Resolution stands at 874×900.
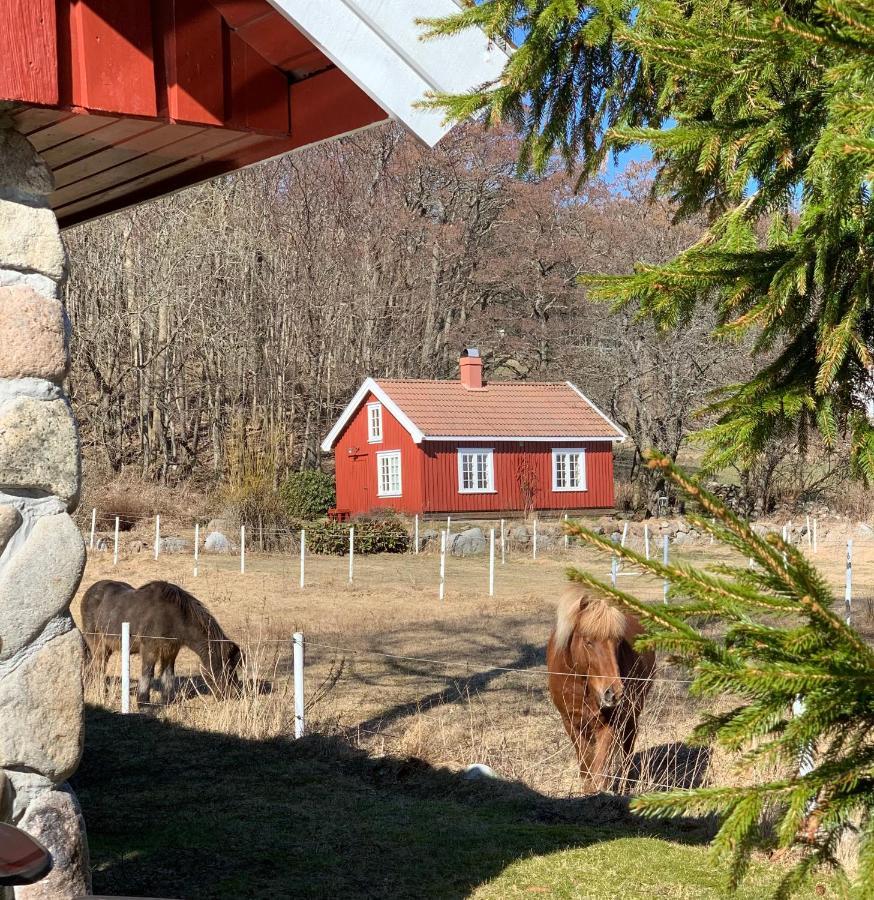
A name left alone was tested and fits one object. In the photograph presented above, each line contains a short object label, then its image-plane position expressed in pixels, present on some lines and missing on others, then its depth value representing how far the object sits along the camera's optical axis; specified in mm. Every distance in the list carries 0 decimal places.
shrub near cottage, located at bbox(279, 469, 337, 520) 33594
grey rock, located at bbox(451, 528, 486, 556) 29172
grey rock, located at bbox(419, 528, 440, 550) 29875
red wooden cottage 34125
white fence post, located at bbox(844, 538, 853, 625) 16484
